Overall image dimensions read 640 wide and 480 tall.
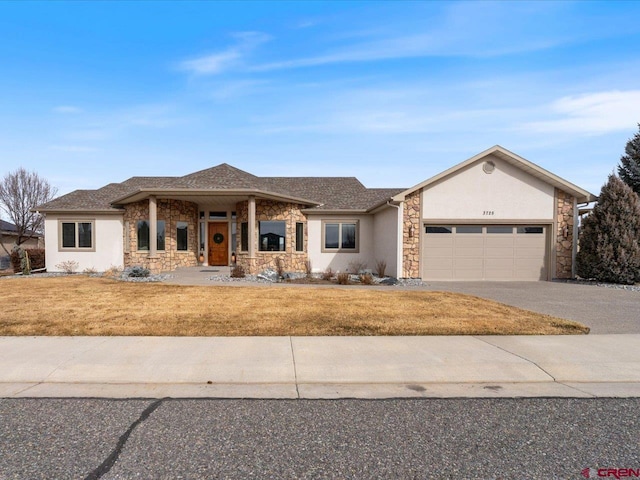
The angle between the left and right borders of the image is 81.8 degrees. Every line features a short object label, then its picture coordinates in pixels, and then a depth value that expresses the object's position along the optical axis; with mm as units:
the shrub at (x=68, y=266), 18969
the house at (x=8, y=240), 28030
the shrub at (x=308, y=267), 16781
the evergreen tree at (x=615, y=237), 14961
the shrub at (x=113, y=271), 16888
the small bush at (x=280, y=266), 16091
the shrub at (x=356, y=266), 18938
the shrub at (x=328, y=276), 15891
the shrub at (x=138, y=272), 15453
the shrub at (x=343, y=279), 14844
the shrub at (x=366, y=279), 14906
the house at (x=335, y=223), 16062
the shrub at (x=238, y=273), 15711
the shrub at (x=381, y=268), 17047
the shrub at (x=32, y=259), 19750
